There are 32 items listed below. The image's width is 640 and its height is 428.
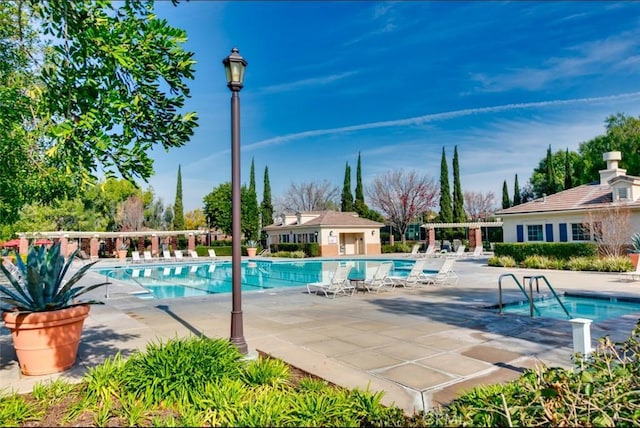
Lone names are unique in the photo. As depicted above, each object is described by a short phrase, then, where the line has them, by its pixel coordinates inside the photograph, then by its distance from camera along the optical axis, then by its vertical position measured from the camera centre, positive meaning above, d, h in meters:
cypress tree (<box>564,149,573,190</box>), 42.47 +5.99
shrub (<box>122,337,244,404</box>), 4.02 -1.36
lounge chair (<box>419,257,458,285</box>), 14.96 -1.47
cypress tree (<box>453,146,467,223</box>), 47.28 +4.28
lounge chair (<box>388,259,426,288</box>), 14.40 -1.45
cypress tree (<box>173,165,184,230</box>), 52.78 +4.16
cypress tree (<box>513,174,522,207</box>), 51.33 +5.24
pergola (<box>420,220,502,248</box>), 38.38 +0.67
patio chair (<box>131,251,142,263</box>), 33.80 -1.16
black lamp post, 5.87 +1.08
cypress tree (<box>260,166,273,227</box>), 51.67 +4.76
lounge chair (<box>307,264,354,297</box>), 12.84 -1.48
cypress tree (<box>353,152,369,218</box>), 49.19 +4.81
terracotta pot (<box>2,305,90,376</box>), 5.15 -1.18
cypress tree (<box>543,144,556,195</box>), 44.24 +6.22
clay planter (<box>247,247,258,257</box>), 41.66 -1.00
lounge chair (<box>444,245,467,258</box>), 31.80 -1.37
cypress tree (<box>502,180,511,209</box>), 52.53 +5.03
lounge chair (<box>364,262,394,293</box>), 13.67 -1.38
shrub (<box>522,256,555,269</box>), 20.74 -1.48
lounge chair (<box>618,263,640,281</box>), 15.06 -1.71
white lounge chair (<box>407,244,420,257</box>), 35.26 -1.25
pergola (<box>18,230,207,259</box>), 34.25 +0.81
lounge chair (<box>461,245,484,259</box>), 32.69 -1.39
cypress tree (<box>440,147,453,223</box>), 46.56 +4.87
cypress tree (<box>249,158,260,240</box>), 45.50 +3.57
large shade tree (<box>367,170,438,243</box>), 45.12 +4.70
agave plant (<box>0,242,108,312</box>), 5.39 -0.51
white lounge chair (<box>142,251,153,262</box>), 34.17 -1.12
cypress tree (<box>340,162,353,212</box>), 51.12 +5.74
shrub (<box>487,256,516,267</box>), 22.40 -1.48
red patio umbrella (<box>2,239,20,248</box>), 37.05 +0.39
